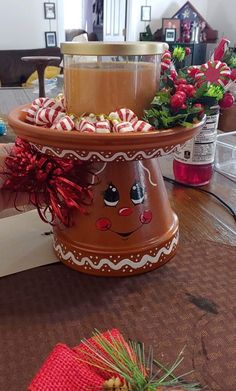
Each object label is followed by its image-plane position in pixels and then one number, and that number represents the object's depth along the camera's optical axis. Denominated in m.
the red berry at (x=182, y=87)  0.47
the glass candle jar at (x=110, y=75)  0.45
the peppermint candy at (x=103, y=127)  0.43
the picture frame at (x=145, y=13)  4.64
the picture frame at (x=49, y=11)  4.32
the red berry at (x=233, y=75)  0.59
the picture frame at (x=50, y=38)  4.45
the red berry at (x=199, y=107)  0.46
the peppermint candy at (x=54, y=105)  0.52
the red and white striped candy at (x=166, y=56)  0.55
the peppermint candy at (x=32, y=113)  0.49
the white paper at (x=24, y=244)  0.55
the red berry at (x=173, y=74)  0.51
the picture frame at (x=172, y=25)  4.50
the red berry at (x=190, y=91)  0.47
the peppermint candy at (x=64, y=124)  0.44
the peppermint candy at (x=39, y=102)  0.51
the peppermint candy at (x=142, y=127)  0.44
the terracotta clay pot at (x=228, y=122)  1.73
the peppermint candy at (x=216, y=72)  0.57
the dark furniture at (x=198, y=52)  4.38
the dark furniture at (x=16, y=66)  4.23
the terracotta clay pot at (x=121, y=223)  0.49
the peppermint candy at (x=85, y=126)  0.43
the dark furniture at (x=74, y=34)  5.37
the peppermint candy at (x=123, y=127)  0.43
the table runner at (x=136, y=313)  0.39
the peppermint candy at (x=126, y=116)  0.45
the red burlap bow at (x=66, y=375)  0.32
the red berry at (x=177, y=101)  0.44
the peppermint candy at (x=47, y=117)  0.47
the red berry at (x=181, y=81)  0.49
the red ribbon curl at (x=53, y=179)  0.50
